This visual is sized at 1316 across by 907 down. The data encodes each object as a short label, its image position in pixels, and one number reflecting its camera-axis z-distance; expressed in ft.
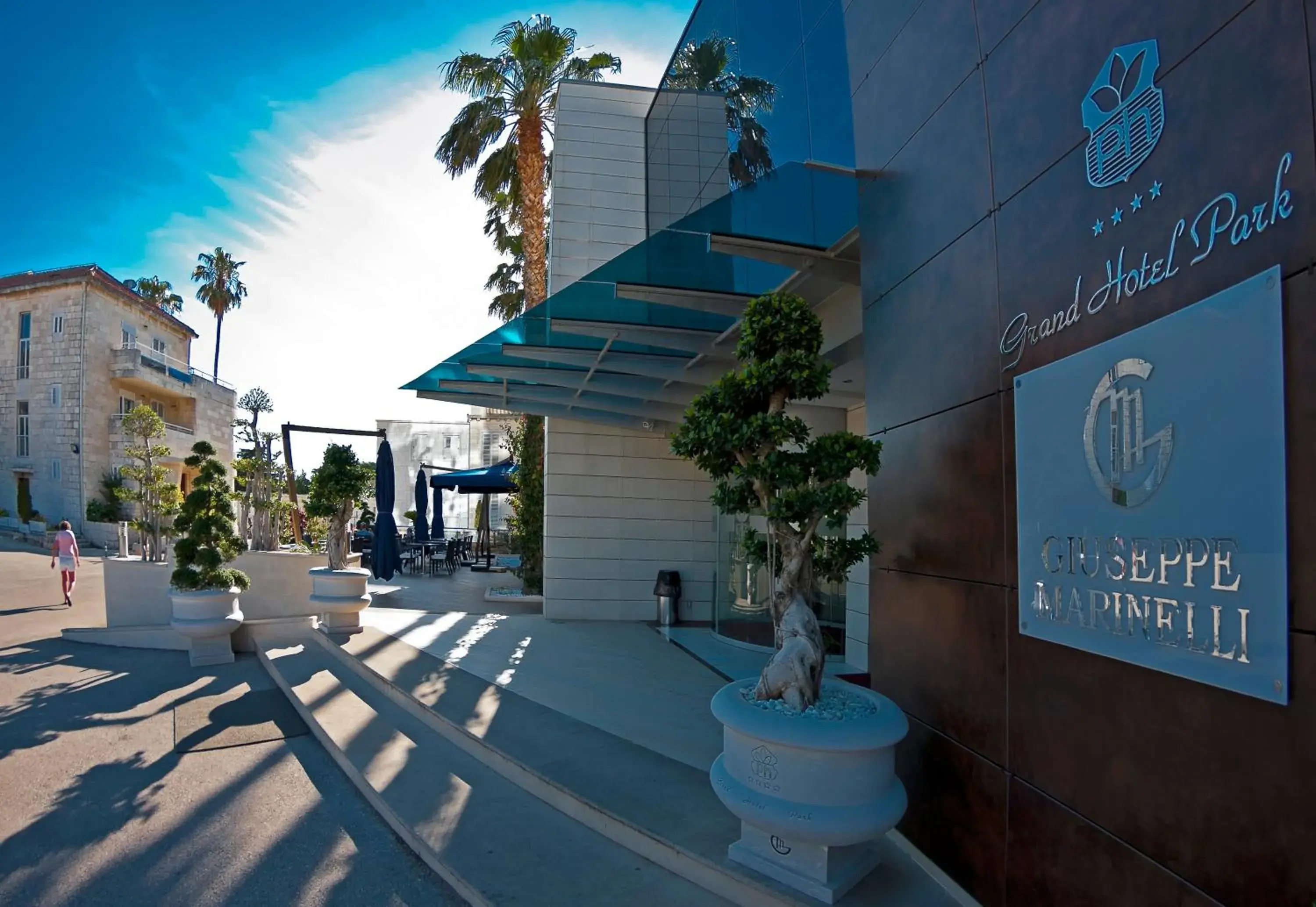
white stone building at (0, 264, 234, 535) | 93.76
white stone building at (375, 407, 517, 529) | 92.63
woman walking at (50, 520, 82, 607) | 41.47
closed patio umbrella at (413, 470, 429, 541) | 57.36
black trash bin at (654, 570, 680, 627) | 33.81
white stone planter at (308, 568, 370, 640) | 27.89
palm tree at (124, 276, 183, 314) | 147.74
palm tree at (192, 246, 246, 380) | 144.47
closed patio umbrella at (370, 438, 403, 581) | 36.17
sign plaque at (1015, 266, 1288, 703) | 5.77
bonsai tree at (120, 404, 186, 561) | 42.40
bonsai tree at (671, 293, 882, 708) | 11.01
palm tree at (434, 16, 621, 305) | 45.21
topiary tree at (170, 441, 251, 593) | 28.53
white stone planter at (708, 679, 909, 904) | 9.42
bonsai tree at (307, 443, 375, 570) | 29.89
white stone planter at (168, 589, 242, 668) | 27.91
